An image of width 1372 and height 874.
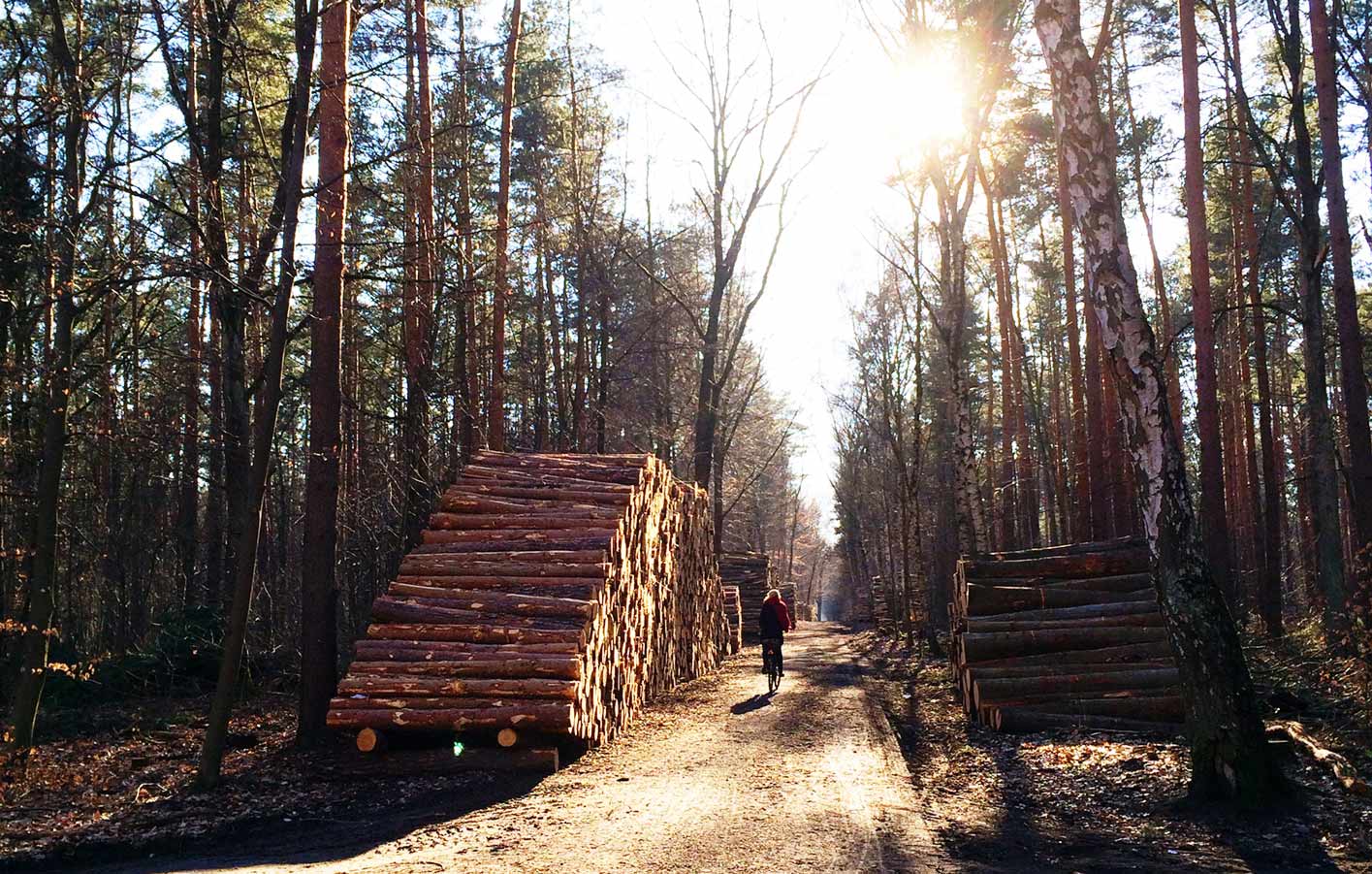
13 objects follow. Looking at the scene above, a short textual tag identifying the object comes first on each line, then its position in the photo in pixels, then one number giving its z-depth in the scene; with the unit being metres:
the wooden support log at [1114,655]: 11.62
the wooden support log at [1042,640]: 11.88
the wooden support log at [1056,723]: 10.75
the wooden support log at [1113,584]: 12.75
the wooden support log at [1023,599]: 12.73
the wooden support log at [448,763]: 9.29
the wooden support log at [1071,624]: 12.04
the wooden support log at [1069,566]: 12.95
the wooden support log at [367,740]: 9.34
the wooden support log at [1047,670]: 11.43
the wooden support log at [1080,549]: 13.12
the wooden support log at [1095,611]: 12.22
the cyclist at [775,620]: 17.30
